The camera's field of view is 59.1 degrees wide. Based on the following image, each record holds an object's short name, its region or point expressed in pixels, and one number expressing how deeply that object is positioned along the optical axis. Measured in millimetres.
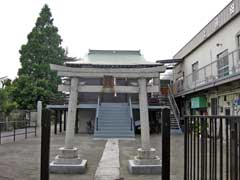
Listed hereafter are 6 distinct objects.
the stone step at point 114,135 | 12521
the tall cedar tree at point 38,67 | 20528
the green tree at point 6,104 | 16465
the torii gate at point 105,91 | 5766
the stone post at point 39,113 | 18798
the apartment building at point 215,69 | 10502
